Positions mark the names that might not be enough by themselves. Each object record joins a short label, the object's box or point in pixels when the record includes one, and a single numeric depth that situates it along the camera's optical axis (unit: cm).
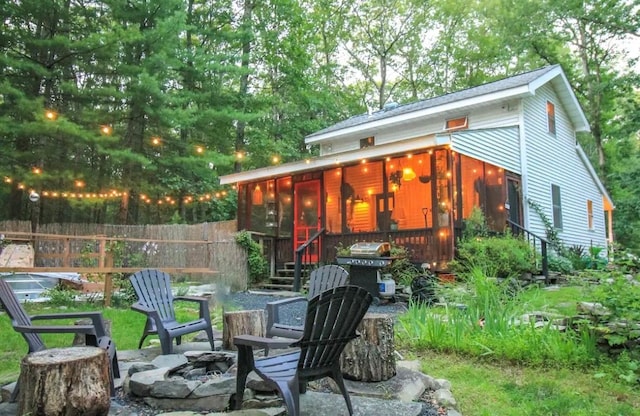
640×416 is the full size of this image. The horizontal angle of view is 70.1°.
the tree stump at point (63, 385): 232
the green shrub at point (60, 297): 752
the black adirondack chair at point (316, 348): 242
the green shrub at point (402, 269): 869
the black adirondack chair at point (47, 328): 292
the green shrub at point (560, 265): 1115
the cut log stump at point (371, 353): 342
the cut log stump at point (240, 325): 434
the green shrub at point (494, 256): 826
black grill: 811
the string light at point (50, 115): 1059
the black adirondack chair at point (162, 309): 402
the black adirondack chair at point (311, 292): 396
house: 922
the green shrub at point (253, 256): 1098
